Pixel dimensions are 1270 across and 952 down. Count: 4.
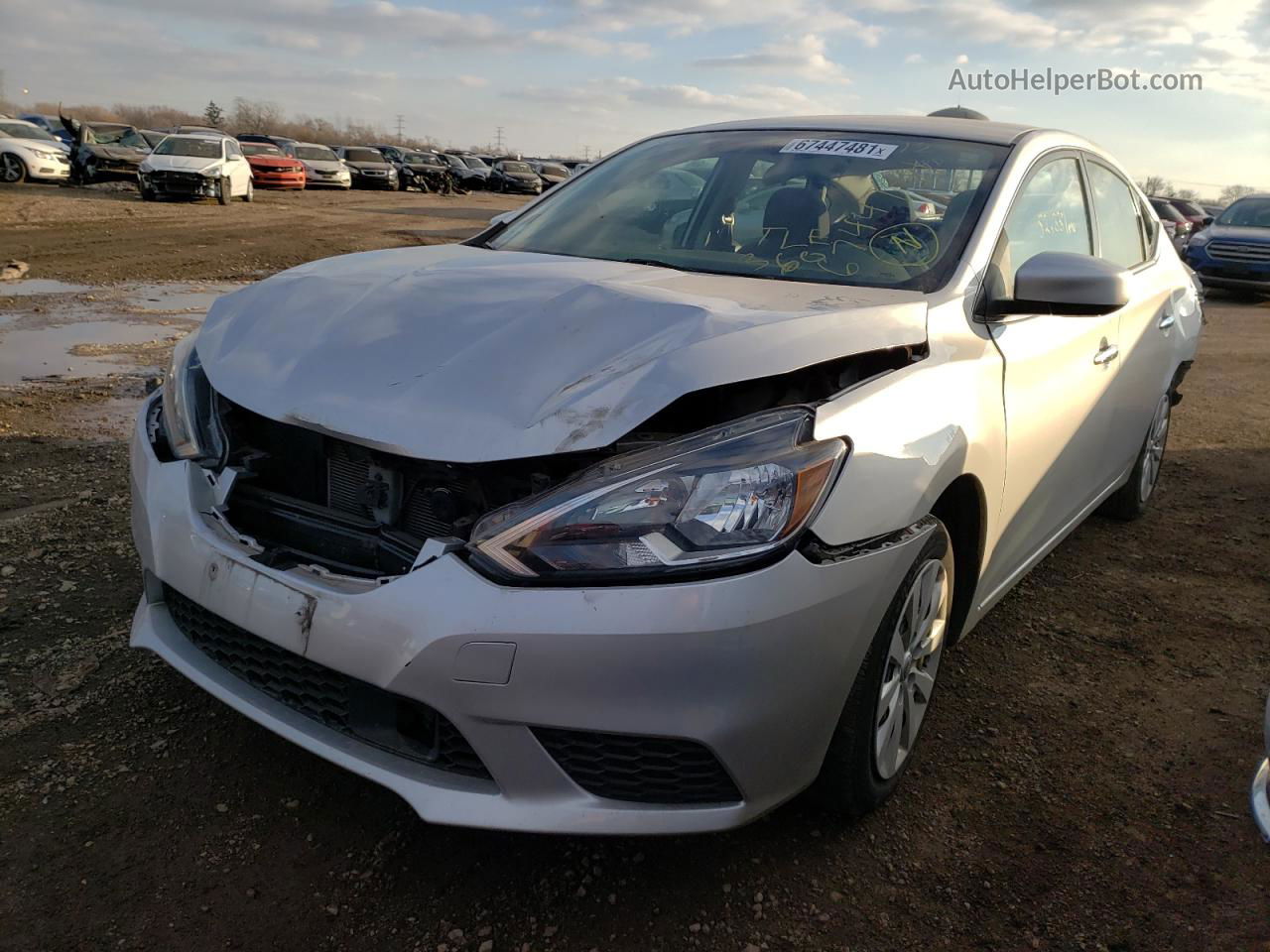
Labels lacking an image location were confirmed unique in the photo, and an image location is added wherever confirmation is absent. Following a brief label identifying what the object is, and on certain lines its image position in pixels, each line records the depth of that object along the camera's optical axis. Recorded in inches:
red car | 1124.5
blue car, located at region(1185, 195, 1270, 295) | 591.2
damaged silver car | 70.4
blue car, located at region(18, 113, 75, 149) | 1347.8
